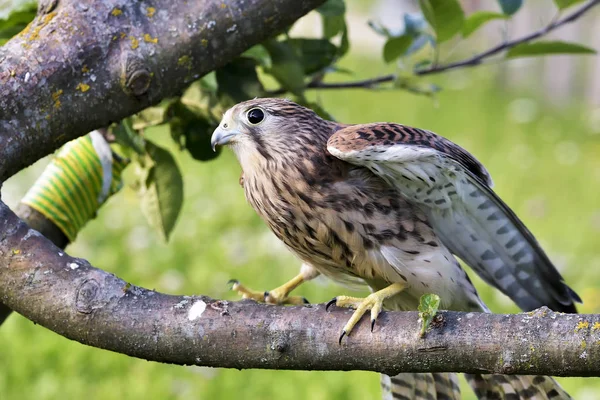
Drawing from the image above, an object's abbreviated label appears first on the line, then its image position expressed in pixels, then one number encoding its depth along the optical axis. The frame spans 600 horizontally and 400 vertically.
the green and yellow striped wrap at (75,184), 4.85
